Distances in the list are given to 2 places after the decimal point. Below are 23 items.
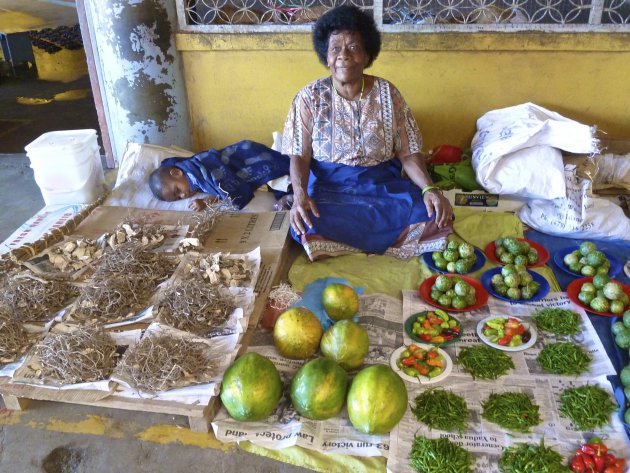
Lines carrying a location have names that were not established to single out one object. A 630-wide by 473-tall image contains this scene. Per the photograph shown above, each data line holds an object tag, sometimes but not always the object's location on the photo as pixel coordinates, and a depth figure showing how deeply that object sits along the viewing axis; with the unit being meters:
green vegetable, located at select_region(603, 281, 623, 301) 2.45
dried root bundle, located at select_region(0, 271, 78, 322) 2.36
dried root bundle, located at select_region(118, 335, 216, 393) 2.01
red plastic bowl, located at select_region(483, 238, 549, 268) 2.88
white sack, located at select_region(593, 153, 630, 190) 3.50
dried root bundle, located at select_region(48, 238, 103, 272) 2.73
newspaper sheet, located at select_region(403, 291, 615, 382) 2.20
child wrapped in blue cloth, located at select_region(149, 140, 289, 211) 3.48
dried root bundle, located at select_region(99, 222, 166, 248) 2.84
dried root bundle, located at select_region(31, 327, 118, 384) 2.06
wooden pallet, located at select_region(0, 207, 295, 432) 2.00
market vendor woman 2.96
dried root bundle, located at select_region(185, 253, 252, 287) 2.56
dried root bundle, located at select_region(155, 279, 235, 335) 2.29
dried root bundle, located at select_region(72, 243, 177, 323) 2.38
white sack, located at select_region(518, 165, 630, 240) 3.12
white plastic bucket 3.55
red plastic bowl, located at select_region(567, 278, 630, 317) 2.46
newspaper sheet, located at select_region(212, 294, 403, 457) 1.91
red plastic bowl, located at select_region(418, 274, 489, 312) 2.54
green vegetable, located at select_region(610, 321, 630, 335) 2.29
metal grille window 3.55
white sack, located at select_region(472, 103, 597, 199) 3.20
